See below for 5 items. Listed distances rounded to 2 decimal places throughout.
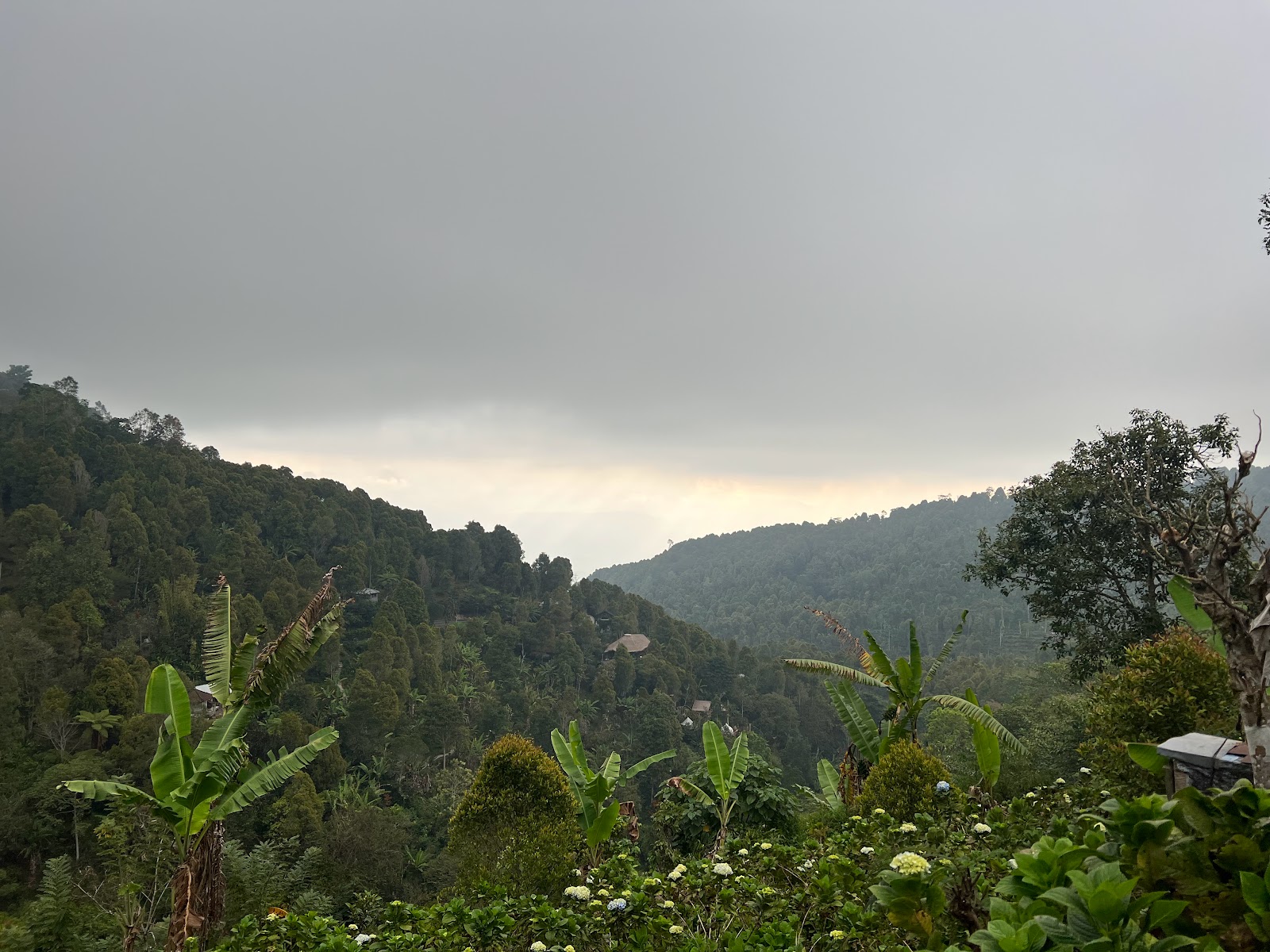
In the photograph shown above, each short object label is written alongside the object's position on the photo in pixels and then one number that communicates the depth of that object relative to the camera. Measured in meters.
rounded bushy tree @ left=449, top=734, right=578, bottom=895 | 8.12
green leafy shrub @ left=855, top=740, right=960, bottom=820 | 7.06
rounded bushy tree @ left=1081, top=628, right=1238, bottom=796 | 6.47
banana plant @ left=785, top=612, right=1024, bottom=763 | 8.27
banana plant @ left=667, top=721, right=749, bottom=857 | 7.51
